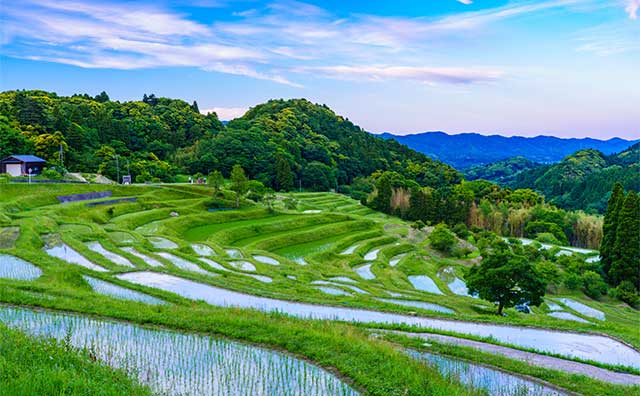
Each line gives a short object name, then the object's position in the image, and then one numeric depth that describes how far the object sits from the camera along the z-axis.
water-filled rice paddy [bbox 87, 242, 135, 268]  20.47
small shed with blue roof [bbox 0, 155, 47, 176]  48.22
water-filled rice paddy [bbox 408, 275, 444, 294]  29.00
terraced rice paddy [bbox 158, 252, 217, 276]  21.07
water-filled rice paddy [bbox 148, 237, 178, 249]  27.81
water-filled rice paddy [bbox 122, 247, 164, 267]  21.09
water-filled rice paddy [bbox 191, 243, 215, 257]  27.53
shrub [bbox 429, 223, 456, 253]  42.53
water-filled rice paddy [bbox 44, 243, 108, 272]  18.92
